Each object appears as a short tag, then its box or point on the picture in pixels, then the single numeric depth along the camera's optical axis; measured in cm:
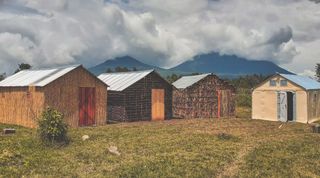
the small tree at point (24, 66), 7388
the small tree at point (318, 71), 8192
